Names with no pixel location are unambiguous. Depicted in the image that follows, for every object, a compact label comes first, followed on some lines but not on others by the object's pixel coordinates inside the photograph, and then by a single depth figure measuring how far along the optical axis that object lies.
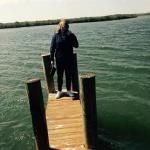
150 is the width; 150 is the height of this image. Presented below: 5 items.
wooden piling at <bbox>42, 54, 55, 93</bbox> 5.79
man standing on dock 4.98
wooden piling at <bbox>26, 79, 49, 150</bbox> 3.56
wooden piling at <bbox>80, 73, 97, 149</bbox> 3.52
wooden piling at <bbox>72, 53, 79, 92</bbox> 5.57
